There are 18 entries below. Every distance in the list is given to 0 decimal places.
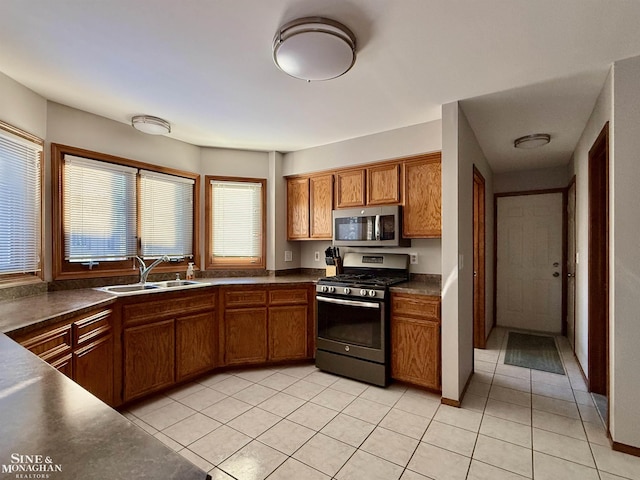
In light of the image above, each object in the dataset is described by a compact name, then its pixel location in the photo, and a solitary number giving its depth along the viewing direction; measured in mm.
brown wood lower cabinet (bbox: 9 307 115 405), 1782
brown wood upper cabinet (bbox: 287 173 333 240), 3768
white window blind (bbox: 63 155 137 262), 2795
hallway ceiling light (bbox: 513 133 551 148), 3305
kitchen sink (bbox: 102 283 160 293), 2894
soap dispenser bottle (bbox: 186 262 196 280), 3613
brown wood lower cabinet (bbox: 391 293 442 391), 2729
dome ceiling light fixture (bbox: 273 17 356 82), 1657
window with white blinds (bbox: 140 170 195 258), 3354
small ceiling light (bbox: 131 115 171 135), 2918
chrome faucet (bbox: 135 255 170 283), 3121
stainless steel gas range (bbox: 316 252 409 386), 2910
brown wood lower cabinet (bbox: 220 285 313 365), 3287
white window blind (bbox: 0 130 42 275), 2275
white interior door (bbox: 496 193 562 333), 4570
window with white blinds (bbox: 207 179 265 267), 3889
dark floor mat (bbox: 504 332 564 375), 3410
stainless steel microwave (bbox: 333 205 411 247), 3236
